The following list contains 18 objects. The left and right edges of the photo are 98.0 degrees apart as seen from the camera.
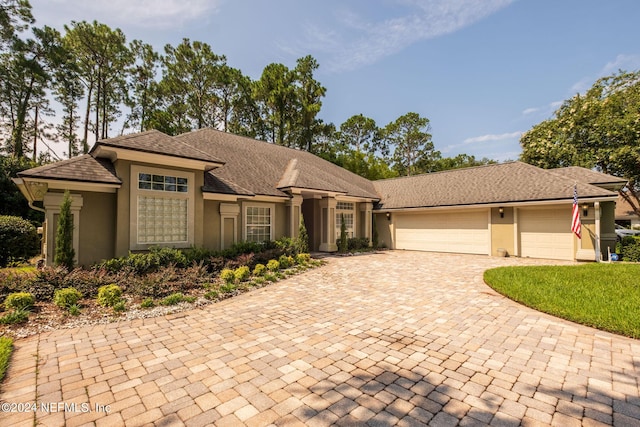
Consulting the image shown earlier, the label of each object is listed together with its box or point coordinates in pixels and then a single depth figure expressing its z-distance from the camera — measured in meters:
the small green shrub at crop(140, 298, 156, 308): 5.82
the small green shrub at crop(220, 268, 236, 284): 7.82
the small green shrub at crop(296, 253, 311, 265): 10.79
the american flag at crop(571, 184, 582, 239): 10.86
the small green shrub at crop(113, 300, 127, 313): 5.54
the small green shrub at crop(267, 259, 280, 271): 9.39
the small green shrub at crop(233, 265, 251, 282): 8.07
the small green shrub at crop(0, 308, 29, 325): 4.78
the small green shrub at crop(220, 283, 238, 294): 7.02
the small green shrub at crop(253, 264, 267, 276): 8.92
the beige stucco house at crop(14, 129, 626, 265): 8.38
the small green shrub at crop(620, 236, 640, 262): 11.77
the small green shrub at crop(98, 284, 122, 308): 5.85
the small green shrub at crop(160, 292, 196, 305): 6.08
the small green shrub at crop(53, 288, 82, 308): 5.54
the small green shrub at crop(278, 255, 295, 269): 10.10
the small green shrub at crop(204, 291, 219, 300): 6.58
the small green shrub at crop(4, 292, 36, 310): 5.18
